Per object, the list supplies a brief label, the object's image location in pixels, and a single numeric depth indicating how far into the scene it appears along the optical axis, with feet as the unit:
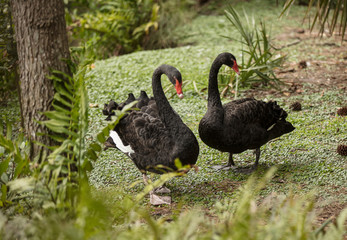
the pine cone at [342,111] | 28.84
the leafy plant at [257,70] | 34.04
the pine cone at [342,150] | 23.16
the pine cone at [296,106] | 31.01
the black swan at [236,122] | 22.13
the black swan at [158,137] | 20.51
